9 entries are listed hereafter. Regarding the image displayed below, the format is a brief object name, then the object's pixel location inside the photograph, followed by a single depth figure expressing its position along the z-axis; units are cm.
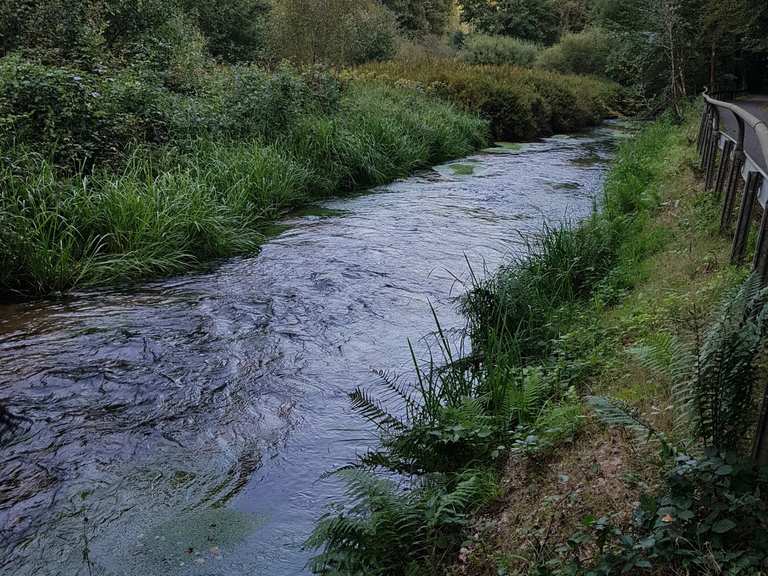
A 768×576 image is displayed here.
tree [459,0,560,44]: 3916
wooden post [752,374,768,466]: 243
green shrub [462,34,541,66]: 3142
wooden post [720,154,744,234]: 585
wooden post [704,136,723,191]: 782
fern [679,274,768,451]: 266
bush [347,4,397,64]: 2225
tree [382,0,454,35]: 3838
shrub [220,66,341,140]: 1066
